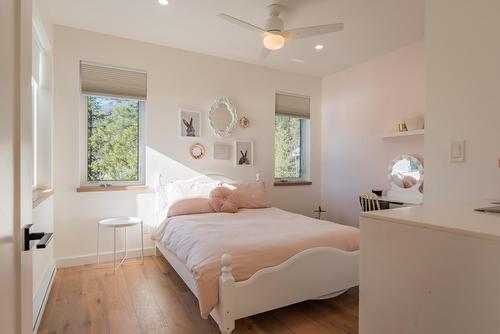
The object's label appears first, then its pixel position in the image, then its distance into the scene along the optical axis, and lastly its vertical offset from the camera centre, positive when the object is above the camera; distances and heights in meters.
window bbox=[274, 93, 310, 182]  4.50 +0.41
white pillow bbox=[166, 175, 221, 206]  3.28 -0.30
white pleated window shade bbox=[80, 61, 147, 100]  3.21 +0.95
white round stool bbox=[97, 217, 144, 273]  2.95 -0.61
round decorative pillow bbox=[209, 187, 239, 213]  3.26 -0.41
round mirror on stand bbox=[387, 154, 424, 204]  3.31 -0.18
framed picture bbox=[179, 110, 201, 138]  3.67 +0.52
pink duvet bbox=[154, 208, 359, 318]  1.83 -0.57
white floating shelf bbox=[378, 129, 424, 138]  3.21 +0.35
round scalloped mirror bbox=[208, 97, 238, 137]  3.86 +0.64
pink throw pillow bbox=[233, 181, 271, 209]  3.52 -0.39
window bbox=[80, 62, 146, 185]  3.28 +0.47
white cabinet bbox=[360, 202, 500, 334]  0.67 -0.29
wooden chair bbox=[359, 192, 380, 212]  3.18 -0.42
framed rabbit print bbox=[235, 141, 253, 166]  4.07 +0.15
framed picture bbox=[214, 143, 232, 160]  3.91 +0.17
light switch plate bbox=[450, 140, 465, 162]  1.45 +0.07
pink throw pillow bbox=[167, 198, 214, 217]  3.12 -0.47
